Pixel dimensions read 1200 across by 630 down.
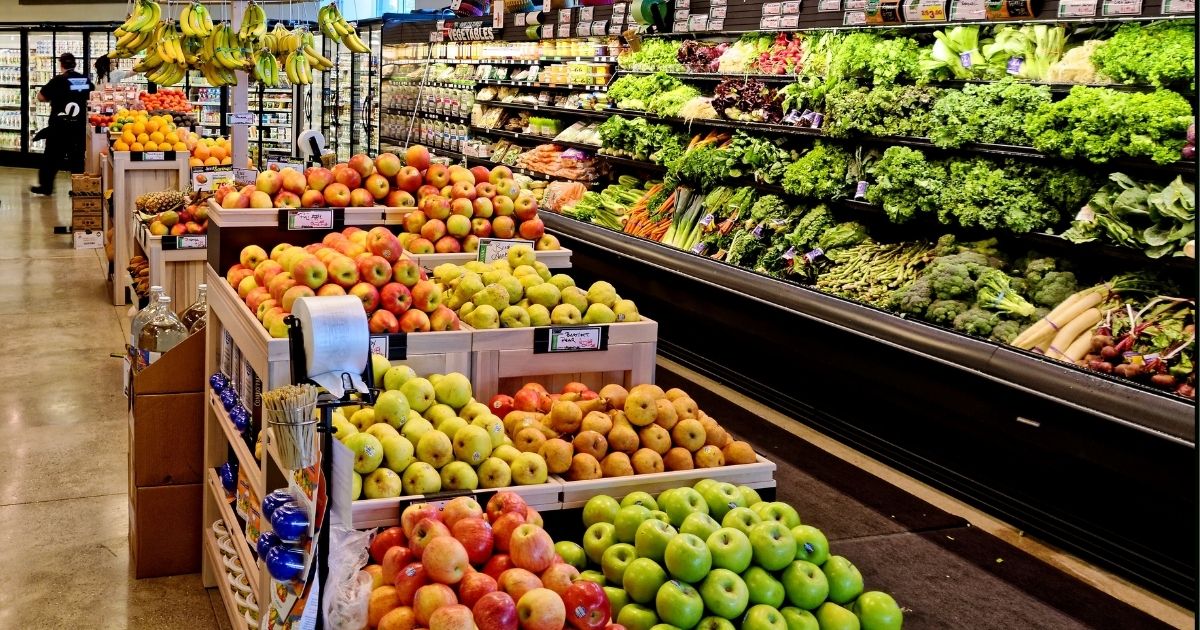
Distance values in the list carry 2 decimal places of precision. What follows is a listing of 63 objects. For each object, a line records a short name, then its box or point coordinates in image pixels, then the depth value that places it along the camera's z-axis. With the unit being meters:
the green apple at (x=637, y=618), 2.22
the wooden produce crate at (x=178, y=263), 6.28
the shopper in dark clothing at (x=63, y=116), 15.05
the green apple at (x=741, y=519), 2.39
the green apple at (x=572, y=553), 2.46
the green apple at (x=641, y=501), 2.54
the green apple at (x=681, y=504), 2.48
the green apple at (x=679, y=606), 2.18
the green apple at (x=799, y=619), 2.23
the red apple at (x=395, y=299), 3.26
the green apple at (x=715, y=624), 2.18
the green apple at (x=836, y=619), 2.26
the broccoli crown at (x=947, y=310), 4.91
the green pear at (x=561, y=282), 3.63
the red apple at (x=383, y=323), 3.18
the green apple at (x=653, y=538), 2.30
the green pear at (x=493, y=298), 3.40
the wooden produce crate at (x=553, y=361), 3.29
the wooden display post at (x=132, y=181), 8.02
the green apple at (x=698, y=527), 2.37
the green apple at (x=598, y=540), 2.45
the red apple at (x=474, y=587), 2.12
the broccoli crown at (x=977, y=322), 4.76
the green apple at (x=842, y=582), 2.34
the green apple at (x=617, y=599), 2.29
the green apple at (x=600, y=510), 2.56
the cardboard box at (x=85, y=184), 10.00
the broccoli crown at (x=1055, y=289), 4.75
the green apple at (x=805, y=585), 2.28
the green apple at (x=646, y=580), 2.26
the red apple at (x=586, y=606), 2.11
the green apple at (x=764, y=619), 2.17
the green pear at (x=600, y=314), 3.45
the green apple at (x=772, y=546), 2.28
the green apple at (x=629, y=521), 2.43
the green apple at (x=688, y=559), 2.21
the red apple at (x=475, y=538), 2.25
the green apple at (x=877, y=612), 2.29
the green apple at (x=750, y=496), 2.66
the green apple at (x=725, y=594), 2.19
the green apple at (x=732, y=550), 2.25
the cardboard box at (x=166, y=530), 3.85
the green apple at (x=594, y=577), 2.35
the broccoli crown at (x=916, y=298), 5.06
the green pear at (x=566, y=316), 3.45
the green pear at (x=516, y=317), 3.37
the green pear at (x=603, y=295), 3.52
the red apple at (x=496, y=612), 2.04
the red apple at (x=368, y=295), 3.19
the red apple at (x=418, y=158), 4.73
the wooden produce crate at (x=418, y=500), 2.47
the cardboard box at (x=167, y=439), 3.80
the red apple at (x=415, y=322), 3.22
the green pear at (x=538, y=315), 3.43
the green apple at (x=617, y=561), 2.35
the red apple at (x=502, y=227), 4.43
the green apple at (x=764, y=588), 2.25
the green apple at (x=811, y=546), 2.36
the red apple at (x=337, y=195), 4.43
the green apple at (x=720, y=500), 2.60
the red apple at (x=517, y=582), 2.13
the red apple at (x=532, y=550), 2.21
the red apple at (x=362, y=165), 4.53
